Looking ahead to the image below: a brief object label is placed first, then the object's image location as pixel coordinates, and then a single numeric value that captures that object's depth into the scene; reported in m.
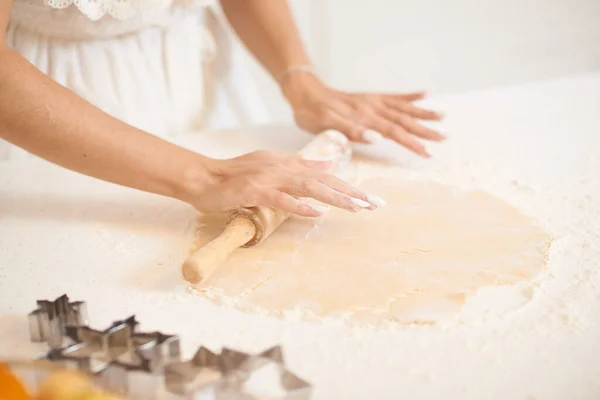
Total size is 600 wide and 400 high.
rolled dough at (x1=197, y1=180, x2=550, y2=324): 0.78
